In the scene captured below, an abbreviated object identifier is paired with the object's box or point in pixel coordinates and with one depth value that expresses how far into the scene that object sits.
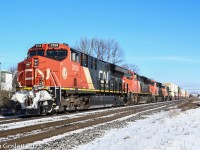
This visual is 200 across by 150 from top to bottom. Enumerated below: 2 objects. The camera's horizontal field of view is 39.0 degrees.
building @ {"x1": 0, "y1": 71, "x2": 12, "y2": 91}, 57.06
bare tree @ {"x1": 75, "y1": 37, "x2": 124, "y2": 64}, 64.19
